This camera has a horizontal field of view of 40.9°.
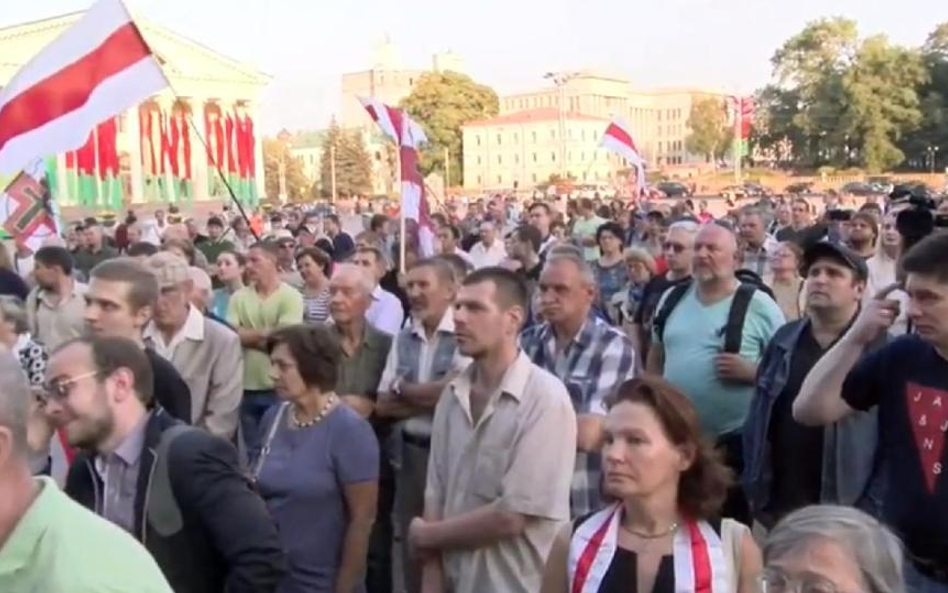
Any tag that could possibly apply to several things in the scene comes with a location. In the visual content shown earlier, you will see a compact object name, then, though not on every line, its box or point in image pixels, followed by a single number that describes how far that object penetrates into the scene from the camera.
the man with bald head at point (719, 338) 5.67
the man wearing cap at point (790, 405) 4.74
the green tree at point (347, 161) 91.44
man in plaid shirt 4.66
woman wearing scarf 3.08
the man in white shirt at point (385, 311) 7.28
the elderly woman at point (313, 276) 8.52
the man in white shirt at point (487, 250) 13.90
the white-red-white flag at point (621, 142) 20.25
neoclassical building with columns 55.41
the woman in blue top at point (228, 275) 9.16
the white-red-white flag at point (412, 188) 11.56
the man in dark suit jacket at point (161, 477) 3.38
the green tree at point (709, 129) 116.25
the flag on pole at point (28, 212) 12.41
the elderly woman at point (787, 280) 8.77
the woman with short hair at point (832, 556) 2.34
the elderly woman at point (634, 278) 9.11
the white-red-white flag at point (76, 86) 7.36
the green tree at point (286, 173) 102.19
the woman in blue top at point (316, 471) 4.35
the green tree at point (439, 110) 96.19
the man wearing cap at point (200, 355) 5.84
